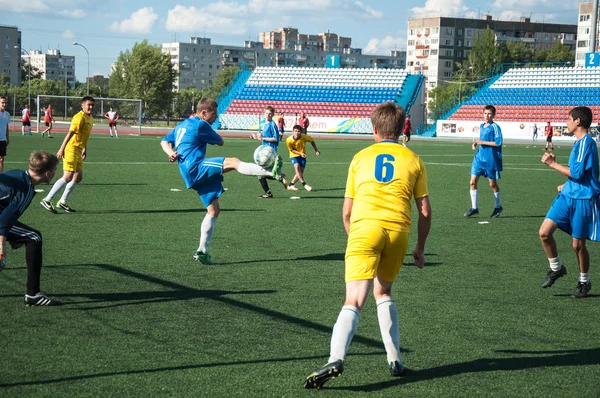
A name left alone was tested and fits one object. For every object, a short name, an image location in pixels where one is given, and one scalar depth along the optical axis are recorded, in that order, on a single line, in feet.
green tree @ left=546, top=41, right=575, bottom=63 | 386.24
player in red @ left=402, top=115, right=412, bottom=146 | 135.48
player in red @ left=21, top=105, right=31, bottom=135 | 142.51
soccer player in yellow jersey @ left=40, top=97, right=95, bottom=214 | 41.65
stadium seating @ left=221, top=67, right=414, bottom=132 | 209.26
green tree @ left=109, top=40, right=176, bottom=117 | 284.61
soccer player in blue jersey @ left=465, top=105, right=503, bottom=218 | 43.65
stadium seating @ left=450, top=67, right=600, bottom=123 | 187.73
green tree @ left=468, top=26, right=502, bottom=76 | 349.00
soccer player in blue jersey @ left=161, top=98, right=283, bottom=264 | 28.02
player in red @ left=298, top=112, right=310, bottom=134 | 142.92
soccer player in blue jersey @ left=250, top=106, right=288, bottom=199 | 51.29
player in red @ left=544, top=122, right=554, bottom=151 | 135.60
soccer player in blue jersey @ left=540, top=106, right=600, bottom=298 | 22.57
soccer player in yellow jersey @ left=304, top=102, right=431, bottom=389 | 14.29
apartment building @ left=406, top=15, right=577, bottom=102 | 466.70
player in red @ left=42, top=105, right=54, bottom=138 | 137.69
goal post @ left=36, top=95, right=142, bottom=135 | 161.27
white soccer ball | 33.60
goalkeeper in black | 17.90
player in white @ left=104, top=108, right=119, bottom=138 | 144.66
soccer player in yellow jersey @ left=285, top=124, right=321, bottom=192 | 55.57
